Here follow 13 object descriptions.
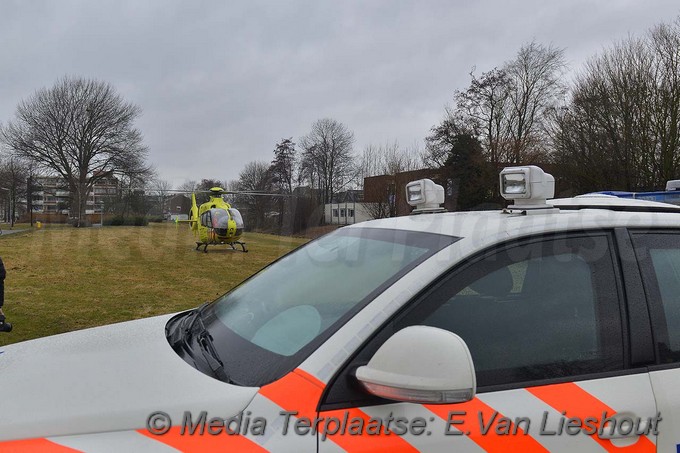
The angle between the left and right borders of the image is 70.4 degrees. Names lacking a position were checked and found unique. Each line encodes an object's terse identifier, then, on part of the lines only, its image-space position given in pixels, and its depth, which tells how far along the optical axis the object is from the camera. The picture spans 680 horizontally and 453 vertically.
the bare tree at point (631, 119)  19.69
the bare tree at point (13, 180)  48.25
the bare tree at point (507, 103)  35.78
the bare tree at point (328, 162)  52.50
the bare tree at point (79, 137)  45.38
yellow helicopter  22.50
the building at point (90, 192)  48.44
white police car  1.36
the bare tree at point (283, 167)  58.22
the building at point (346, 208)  36.90
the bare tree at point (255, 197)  49.94
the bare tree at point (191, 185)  66.00
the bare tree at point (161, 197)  48.65
